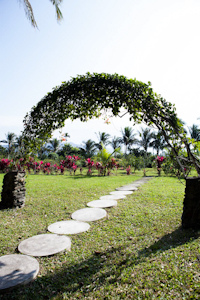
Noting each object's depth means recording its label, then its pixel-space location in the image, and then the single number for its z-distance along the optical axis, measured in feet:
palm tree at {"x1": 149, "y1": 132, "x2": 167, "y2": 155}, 99.74
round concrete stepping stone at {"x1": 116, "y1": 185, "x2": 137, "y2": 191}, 21.13
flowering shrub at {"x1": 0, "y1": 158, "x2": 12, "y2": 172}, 39.74
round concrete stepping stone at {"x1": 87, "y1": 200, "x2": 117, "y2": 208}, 14.58
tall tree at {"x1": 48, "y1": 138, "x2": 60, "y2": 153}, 102.67
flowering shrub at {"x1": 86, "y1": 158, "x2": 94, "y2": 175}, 39.65
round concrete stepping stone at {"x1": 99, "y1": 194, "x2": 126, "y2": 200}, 16.92
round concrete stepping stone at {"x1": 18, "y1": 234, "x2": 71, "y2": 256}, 8.11
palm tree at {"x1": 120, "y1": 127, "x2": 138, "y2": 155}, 93.35
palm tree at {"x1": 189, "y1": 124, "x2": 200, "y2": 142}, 75.08
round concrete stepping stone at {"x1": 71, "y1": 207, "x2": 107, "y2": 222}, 11.97
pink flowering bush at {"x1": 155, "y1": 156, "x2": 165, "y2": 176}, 38.16
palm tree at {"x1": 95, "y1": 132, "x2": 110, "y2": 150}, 93.26
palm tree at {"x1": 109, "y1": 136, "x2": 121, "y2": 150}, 104.79
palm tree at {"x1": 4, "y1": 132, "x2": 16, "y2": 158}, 80.56
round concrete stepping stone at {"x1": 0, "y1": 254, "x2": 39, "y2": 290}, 6.13
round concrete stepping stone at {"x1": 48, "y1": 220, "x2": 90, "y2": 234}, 10.12
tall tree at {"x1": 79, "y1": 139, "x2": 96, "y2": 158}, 92.90
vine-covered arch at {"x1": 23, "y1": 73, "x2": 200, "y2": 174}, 9.27
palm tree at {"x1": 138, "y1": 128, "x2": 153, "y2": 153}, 83.71
